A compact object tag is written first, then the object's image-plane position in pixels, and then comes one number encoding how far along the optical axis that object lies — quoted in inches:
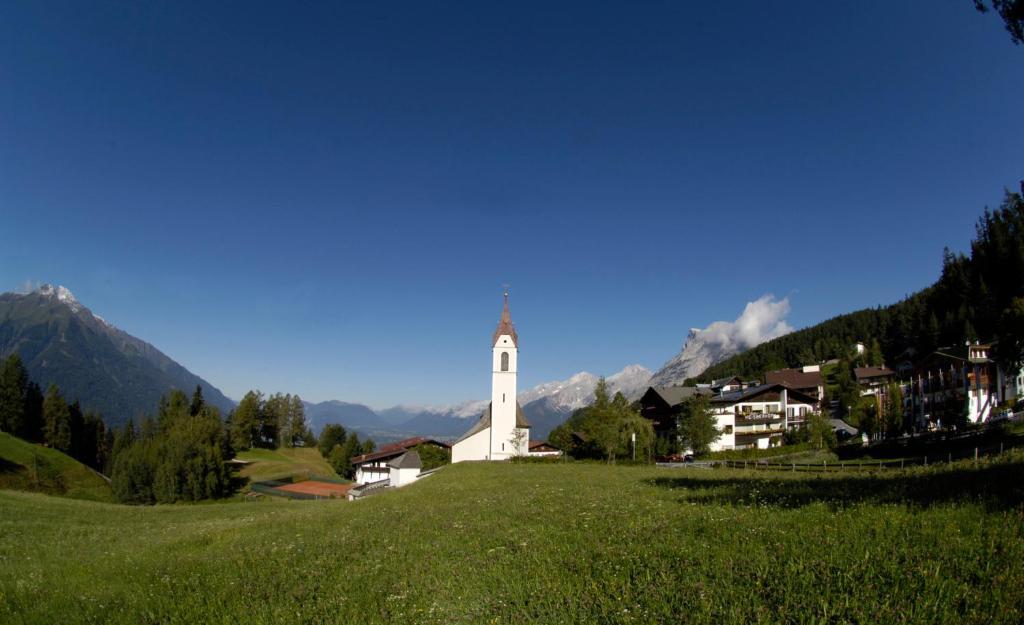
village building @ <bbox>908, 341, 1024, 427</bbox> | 2396.7
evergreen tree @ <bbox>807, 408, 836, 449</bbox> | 2256.4
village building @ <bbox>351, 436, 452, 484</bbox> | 3740.2
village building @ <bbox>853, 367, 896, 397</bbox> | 4854.8
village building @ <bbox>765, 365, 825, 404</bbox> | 5098.4
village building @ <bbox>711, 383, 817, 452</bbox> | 3011.8
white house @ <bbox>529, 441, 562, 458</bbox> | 3453.5
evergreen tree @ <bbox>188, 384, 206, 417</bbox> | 4787.9
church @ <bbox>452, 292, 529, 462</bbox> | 2765.7
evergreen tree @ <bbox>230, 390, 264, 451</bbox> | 4901.6
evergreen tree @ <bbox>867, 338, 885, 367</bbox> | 5689.0
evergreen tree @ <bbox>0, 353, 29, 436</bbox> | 3858.3
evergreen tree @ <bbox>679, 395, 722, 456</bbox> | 2298.2
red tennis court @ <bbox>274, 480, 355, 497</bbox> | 2727.9
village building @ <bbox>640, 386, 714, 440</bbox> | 3041.3
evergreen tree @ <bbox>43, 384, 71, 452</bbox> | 4023.1
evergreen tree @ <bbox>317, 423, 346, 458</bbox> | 5647.1
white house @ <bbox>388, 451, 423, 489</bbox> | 2677.2
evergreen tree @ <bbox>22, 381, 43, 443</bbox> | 4028.1
